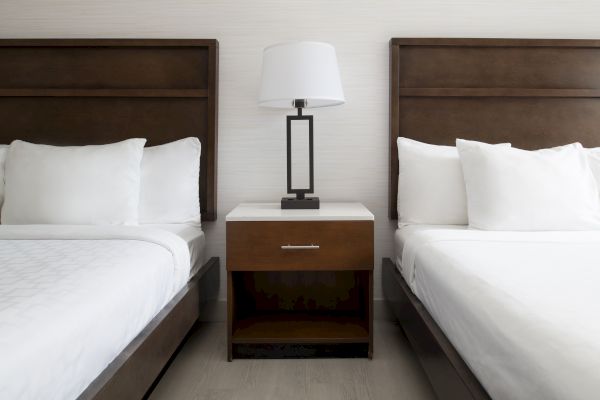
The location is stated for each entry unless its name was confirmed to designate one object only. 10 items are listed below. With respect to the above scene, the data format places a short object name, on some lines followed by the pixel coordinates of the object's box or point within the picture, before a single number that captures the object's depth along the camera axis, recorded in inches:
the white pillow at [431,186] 90.7
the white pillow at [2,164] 86.4
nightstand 82.4
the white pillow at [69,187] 79.4
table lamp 84.8
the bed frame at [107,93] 99.3
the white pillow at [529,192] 79.2
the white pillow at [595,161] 88.6
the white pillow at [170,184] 91.4
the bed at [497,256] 35.9
